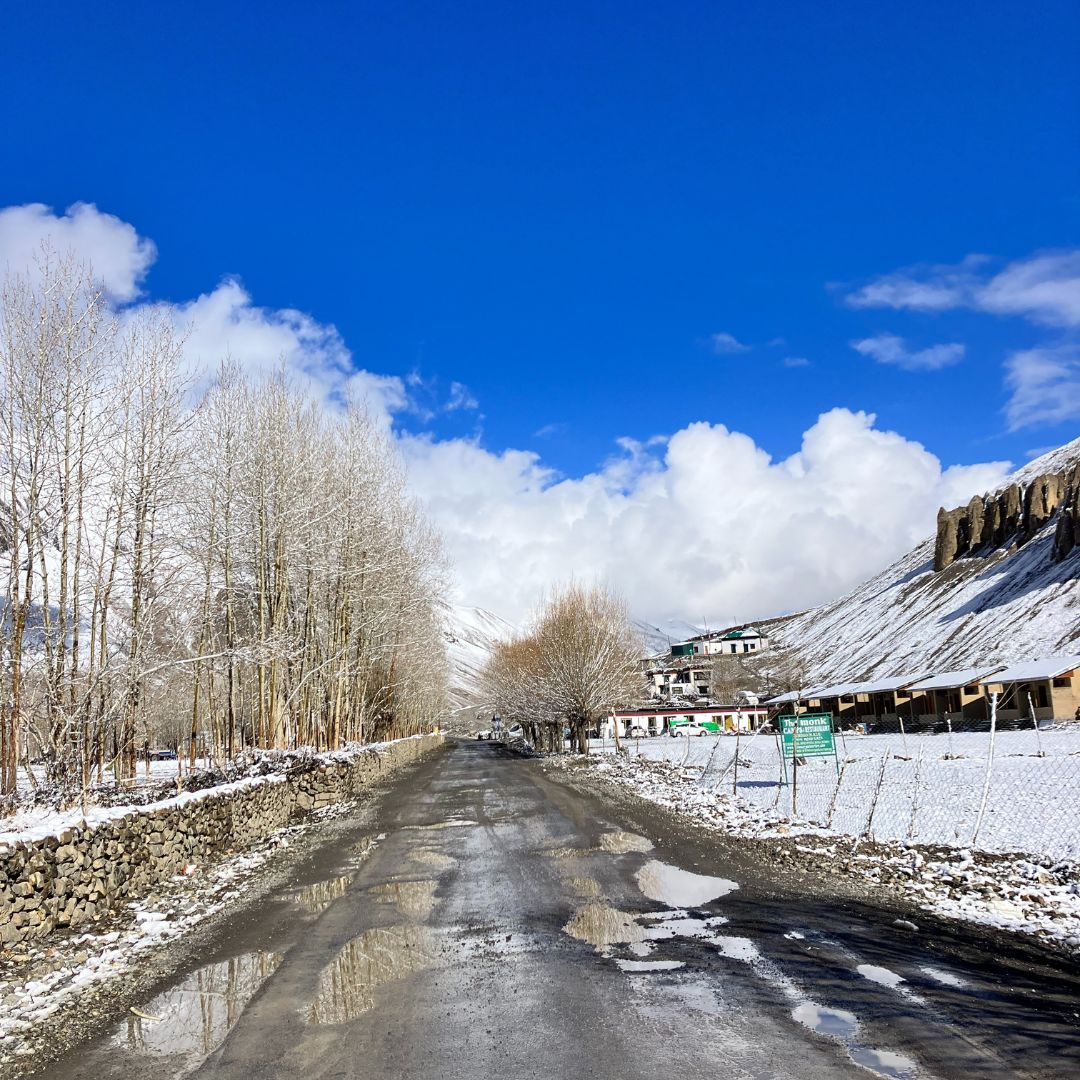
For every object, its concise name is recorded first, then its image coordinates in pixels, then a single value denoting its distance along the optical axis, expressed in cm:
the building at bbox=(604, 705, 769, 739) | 9325
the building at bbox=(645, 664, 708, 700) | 14150
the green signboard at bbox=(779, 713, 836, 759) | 2041
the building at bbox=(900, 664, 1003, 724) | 5475
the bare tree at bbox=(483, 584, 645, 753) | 4831
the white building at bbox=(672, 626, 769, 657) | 19512
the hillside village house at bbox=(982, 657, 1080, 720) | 4834
